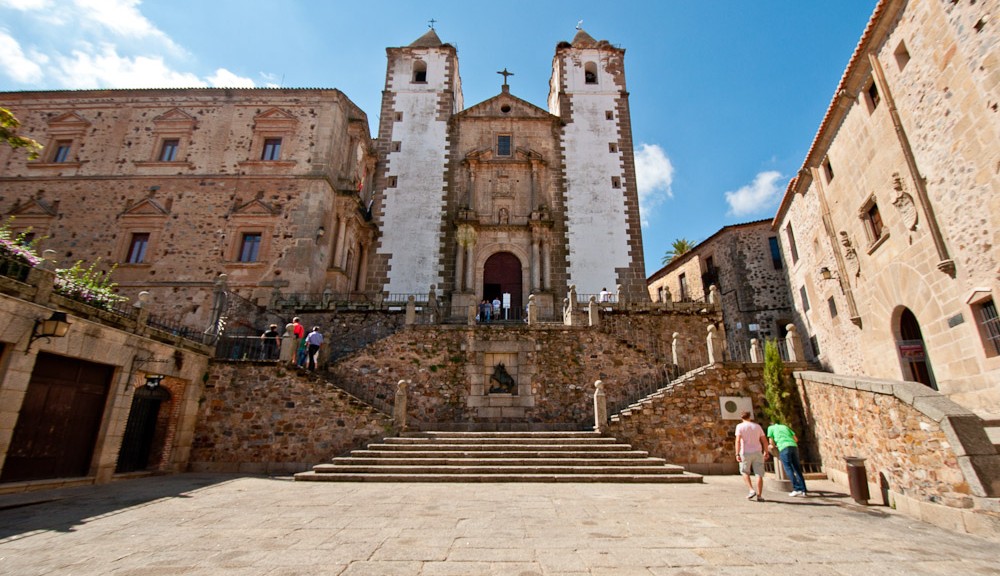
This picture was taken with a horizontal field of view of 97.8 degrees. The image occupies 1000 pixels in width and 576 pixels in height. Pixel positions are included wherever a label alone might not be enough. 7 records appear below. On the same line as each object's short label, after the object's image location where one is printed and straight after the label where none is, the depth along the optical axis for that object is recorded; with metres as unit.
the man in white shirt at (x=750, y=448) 7.86
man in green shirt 8.27
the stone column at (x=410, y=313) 15.24
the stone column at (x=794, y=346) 12.04
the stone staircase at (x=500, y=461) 9.86
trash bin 7.70
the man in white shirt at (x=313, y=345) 13.88
